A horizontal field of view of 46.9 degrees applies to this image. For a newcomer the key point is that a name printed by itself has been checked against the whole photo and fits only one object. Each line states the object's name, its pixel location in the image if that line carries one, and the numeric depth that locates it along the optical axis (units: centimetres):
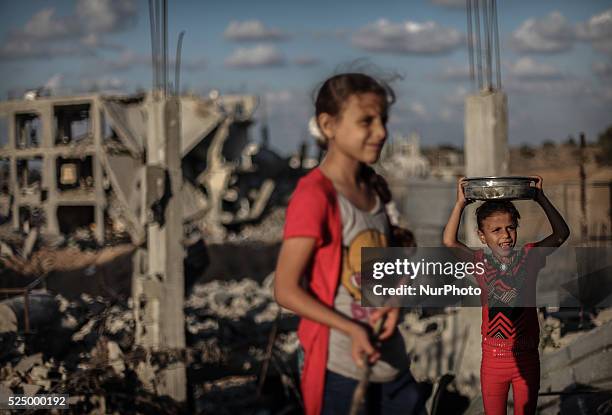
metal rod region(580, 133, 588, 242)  670
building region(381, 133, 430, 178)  2722
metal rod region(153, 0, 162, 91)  456
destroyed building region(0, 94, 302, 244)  1700
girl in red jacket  199
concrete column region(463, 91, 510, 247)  526
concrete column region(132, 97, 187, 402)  563
